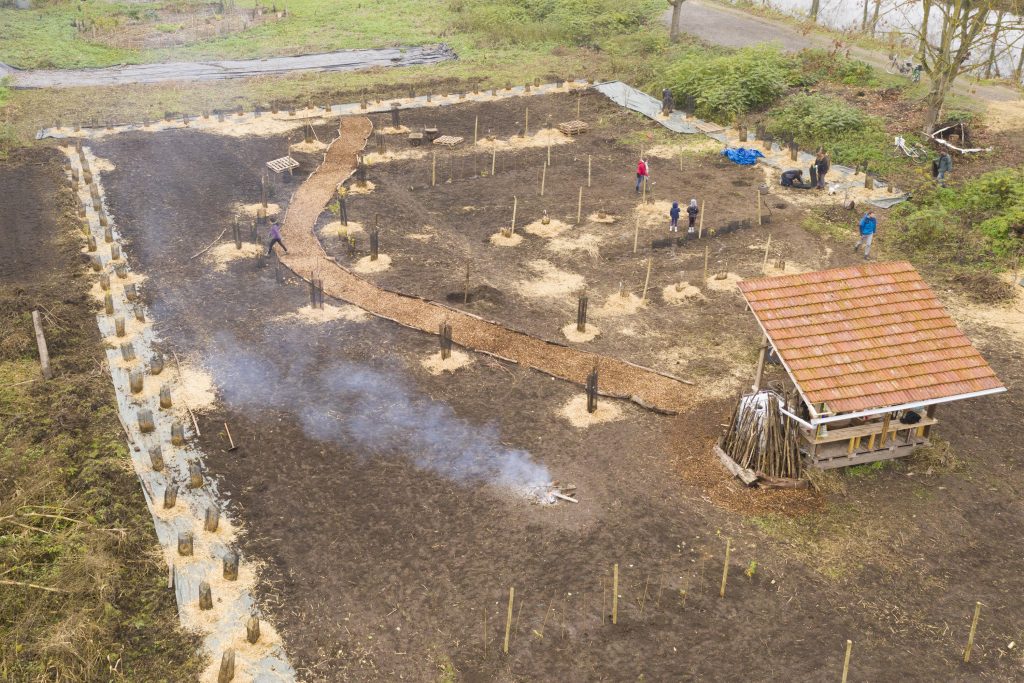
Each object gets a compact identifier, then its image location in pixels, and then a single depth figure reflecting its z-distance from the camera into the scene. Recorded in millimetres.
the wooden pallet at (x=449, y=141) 36531
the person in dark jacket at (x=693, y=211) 28000
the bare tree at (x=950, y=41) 32250
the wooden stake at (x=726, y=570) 15291
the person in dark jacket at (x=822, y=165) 31922
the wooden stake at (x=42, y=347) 21359
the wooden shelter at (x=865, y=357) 17844
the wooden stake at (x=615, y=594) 15030
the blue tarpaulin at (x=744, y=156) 34531
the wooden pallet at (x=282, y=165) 33500
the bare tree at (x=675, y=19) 47322
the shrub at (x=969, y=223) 27531
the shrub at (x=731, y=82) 38656
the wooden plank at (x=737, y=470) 18125
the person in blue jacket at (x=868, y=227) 26828
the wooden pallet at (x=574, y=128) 37312
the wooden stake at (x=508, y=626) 14530
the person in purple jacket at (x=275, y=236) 26797
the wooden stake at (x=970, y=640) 14235
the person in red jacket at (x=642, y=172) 31344
